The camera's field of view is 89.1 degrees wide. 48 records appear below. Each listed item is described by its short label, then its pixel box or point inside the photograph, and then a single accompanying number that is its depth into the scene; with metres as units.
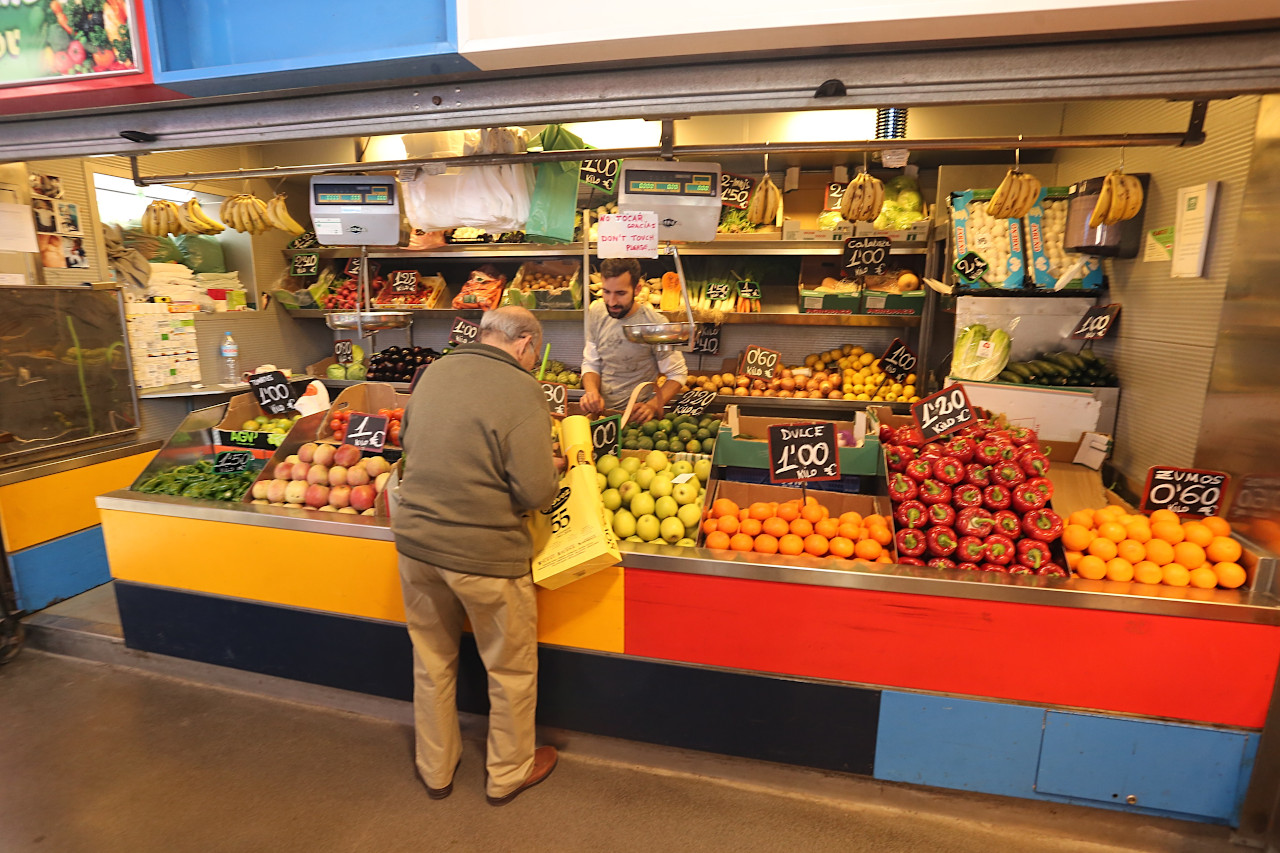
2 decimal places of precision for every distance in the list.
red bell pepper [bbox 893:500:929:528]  2.62
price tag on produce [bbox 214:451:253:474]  3.59
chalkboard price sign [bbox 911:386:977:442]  2.94
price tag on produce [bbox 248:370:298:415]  4.06
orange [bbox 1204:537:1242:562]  2.29
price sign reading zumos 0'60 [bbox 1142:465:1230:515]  2.52
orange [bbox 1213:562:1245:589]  2.26
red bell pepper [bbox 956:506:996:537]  2.54
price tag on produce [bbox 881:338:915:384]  5.04
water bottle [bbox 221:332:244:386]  5.47
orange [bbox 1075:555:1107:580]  2.36
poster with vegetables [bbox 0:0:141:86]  2.38
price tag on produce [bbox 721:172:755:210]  5.14
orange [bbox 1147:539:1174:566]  2.36
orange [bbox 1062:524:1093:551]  2.46
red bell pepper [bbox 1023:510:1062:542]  2.50
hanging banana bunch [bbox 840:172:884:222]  3.26
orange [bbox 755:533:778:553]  2.61
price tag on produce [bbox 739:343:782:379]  5.32
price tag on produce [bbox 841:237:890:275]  4.79
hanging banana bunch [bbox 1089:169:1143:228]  2.97
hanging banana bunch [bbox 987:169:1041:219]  3.16
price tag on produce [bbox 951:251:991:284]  3.95
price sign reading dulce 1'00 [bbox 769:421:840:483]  2.77
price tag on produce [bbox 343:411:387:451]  3.34
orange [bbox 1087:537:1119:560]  2.41
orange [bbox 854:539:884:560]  2.51
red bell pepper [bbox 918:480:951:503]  2.65
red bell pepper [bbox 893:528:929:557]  2.54
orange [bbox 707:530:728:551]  2.65
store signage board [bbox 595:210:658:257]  2.91
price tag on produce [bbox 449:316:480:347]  3.77
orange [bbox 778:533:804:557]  2.58
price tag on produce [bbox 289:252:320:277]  6.16
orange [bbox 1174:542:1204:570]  2.31
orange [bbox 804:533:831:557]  2.56
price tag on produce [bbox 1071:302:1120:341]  3.60
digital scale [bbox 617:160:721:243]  2.91
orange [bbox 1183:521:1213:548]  2.36
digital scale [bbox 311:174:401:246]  3.23
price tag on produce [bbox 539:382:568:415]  3.59
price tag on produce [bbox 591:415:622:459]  3.12
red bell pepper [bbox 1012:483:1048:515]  2.59
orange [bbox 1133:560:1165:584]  2.32
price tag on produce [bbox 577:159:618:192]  3.21
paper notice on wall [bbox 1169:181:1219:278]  2.81
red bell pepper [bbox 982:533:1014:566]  2.48
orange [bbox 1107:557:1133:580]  2.35
